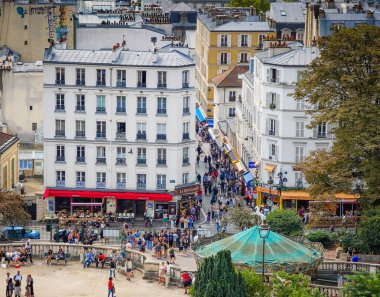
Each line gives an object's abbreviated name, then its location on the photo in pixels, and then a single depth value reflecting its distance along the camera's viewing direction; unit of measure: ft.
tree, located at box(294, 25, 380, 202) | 380.17
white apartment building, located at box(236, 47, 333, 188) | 432.25
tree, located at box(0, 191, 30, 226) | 397.80
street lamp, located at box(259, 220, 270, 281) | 313.32
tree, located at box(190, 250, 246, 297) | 303.27
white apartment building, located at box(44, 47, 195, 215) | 431.43
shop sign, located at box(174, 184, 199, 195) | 433.48
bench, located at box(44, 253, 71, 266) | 380.82
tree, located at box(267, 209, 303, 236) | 379.96
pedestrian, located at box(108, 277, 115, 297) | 349.61
